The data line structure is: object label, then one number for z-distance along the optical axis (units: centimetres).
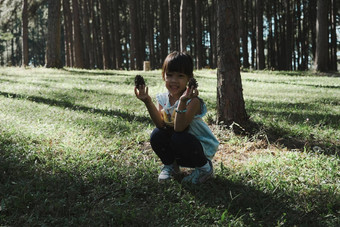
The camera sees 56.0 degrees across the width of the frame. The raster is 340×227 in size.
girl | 319
